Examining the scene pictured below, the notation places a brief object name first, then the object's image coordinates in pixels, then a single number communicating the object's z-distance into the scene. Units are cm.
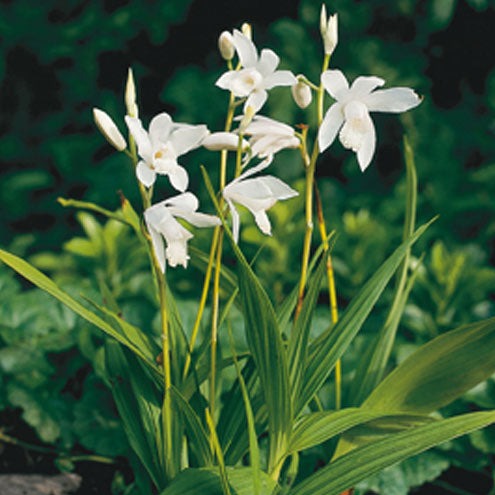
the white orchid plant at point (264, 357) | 88
